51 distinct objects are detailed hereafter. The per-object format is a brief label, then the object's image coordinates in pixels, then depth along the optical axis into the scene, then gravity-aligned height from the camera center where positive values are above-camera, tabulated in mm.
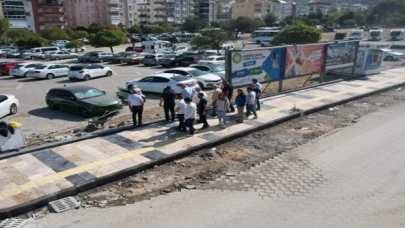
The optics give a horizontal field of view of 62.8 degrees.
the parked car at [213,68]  22281 -3590
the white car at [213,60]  27969 -3876
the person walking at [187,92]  12258 -2817
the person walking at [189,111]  10664 -3021
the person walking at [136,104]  11656 -3092
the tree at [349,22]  104981 -1745
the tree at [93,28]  77631 -3829
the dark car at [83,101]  14391 -3845
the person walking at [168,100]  12133 -3066
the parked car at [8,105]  15011 -4216
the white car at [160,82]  17969 -3739
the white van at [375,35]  64812 -3413
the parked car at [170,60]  33062 -4570
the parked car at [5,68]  30381 -5061
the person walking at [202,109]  11508 -3209
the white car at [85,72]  25484 -4514
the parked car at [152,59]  34969 -4701
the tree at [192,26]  95188 -3432
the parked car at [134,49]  50069 -5330
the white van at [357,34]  65300 -3413
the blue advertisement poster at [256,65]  14570 -2260
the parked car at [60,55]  45625 -5950
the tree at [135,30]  85994 -4370
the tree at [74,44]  56219 -5357
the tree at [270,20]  109562 -1603
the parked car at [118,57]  38541 -5049
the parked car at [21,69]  28188 -4785
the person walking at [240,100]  12117 -3027
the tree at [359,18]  107000 -476
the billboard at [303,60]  17141 -2319
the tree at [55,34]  67750 -4563
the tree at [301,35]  42281 -2355
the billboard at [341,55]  19894 -2314
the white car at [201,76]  19750 -3620
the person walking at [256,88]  13703 -2906
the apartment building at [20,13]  90750 -750
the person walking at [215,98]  12130 -3048
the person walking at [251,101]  12781 -3215
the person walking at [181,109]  10875 -3028
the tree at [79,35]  72288 -4958
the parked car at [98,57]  40906 -5359
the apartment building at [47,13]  90688 -560
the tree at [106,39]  46156 -3607
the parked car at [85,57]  41125 -5509
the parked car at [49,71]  26797 -4767
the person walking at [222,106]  11594 -3099
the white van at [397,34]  63281 -3120
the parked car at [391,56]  34281 -3834
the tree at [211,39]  42812 -3197
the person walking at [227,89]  13211 -2858
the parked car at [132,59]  37522 -5047
